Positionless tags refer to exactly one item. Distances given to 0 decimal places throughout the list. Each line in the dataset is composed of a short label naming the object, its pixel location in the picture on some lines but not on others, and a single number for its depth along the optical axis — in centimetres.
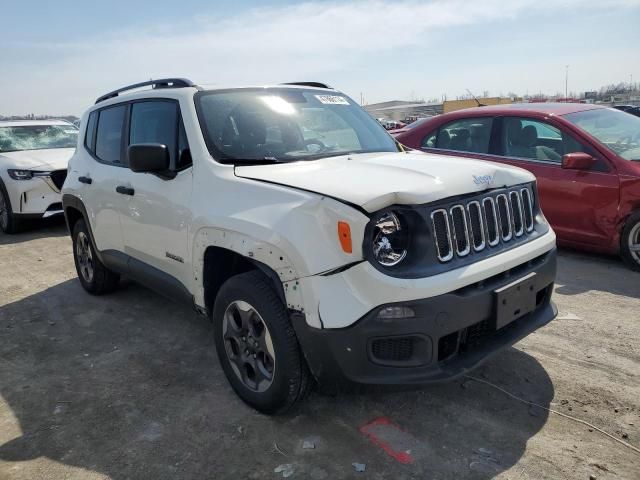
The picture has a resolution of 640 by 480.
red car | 539
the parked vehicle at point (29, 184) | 821
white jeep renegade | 249
